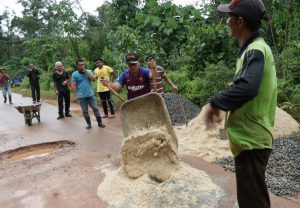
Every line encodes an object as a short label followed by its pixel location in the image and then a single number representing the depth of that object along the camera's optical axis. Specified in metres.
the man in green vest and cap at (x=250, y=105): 1.40
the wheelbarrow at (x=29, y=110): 6.90
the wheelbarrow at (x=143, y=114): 3.34
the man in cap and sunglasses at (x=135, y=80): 3.79
